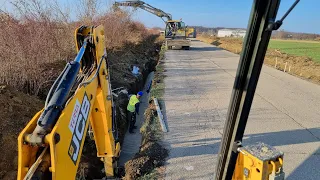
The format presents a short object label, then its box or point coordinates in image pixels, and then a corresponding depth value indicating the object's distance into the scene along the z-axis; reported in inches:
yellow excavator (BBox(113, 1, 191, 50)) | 1058.7
